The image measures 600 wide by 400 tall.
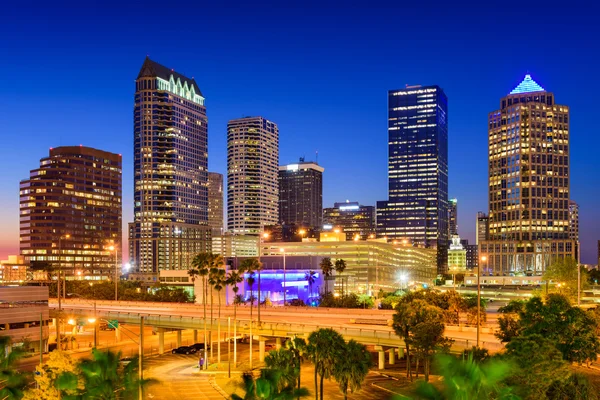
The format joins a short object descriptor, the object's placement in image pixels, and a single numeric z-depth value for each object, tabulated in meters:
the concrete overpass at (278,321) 83.19
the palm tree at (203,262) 102.19
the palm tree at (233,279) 105.35
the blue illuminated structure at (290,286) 185.50
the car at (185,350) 107.19
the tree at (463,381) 26.27
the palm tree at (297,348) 58.99
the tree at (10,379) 38.59
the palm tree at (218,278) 99.31
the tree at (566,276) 157.70
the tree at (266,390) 32.28
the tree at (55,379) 40.00
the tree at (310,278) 178.69
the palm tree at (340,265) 167.52
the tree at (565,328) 59.56
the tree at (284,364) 52.06
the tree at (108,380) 35.53
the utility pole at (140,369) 36.33
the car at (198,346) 107.91
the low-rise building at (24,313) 100.75
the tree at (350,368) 57.84
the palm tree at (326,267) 170.45
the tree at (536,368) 42.84
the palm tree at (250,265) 111.35
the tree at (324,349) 58.16
